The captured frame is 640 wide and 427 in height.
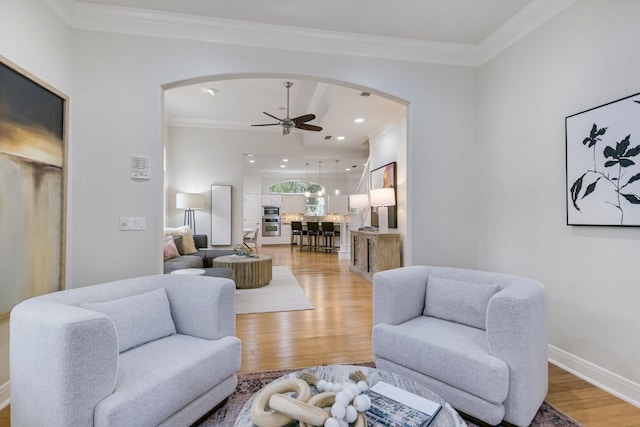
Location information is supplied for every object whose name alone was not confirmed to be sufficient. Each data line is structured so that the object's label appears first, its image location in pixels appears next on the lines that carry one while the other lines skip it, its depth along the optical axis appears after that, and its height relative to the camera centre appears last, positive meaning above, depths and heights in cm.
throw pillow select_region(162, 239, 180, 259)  483 -50
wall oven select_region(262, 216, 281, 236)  1291 -34
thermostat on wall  278 +43
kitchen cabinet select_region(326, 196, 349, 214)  1238 +52
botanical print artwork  208 +37
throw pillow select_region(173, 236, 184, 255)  541 -43
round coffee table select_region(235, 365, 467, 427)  125 -80
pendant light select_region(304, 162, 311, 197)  1313 +106
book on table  122 -78
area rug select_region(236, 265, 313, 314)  421 -118
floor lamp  629 +33
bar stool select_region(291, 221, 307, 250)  1098 -45
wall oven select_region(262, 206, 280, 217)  1287 +26
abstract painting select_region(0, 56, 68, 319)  202 +23
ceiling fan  472 +146
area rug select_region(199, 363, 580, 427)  187 -121
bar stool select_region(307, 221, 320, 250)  1039 -48
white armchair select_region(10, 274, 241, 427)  135 -71
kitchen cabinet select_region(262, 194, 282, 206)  1288 +74
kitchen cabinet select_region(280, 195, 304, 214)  1315 +55
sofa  457 -63
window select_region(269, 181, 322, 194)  1345 +129
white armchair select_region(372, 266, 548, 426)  175 -78
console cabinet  539 -60
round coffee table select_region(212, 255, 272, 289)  508 -82
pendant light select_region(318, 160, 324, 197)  1263 +151
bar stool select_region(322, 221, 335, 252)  999 -56
